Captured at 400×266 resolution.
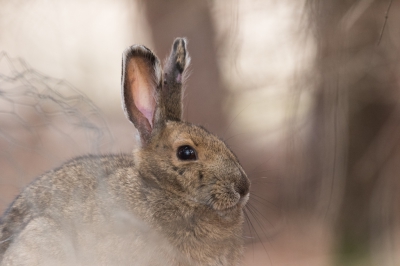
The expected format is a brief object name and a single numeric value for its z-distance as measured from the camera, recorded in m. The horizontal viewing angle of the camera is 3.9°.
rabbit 3.76
